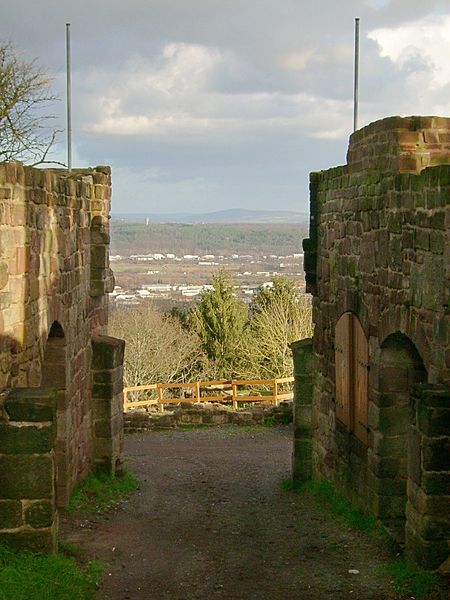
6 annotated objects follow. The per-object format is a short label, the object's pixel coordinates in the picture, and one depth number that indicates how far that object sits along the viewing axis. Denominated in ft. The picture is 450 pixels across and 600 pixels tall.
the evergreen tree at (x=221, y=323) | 124.36
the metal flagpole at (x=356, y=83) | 36.09
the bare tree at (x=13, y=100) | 47.22
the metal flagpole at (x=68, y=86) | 38.11
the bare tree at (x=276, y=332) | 111.86
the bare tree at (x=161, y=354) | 122.52
